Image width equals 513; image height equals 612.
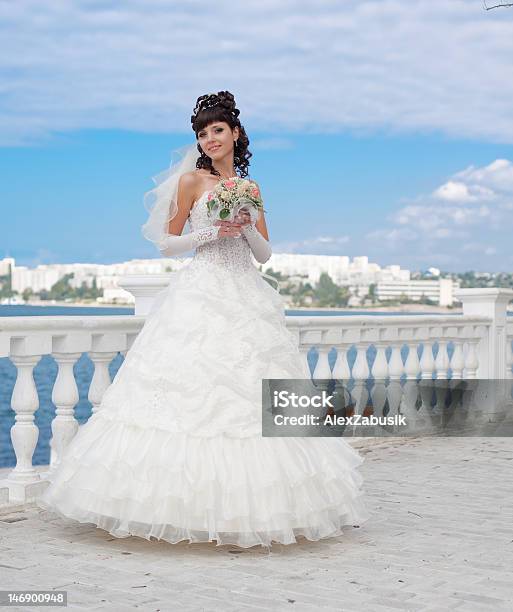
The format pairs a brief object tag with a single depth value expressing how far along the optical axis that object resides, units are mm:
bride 4293
